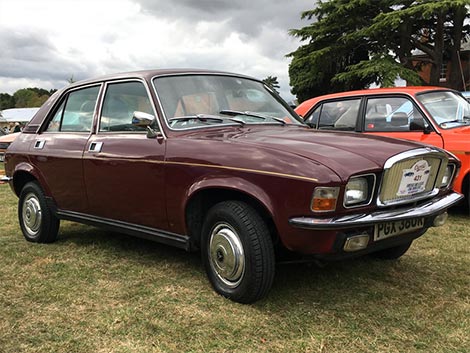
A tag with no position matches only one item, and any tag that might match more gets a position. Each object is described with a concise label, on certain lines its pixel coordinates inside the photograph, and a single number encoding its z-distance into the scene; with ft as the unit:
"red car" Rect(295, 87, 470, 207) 18.52
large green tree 77.71
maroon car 9.15
